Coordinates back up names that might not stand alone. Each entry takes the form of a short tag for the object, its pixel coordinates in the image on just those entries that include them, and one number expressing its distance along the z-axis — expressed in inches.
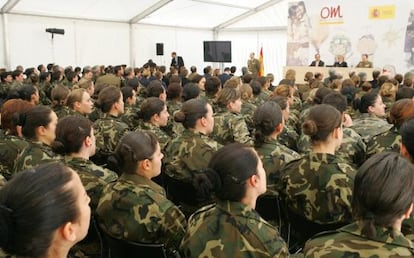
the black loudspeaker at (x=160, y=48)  592.9
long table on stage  384.8
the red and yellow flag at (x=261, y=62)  576.4
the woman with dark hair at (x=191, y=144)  121.0
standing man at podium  517.3
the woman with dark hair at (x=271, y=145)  109.8
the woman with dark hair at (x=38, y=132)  112.5
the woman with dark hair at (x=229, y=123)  169.5
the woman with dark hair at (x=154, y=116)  152.5
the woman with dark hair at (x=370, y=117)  156.4
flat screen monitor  604.7
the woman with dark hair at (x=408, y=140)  93.9
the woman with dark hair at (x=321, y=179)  91.4
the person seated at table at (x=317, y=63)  450.4
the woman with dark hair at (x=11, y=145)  125.5
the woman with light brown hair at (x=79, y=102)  180.4
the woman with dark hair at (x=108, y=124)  157.2
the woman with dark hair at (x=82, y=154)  96.9
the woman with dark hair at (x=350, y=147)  131.0
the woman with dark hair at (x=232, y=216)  66.4
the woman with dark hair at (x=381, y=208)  54.6
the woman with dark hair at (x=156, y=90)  220.2
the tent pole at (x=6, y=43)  458.8
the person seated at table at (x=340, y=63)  421.7
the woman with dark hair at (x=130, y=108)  196.0
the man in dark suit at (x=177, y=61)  535.5
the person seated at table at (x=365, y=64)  412.9
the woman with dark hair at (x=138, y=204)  81.7
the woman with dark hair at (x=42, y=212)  47.2
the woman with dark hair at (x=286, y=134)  163.0
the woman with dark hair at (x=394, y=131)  126.3
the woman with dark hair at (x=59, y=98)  193.6
